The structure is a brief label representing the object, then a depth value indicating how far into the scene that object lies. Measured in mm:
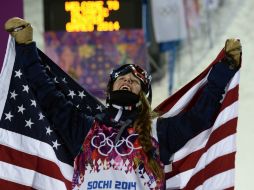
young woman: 5770
